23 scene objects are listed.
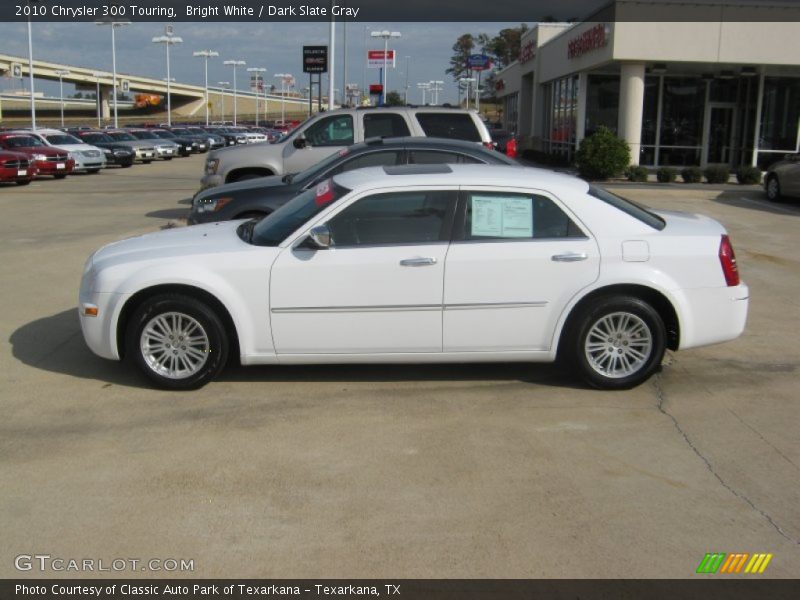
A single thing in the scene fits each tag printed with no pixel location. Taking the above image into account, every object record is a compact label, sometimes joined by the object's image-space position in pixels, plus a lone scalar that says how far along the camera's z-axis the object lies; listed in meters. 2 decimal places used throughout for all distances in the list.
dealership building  28.75
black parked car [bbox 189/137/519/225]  10.21
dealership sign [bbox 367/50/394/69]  58.16
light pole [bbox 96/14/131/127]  69.19
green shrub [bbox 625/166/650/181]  26.91
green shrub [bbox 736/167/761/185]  26.09
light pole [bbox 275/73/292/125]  134.56
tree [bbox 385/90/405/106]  74.56
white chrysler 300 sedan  6.29
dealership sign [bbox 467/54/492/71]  56.18
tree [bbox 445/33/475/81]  109.00
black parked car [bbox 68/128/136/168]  35.94
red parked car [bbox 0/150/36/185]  25.05
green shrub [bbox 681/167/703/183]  26.84
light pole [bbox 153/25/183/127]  76.74
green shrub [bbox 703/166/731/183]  26.52
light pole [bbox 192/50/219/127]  93.60
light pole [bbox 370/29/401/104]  56.73
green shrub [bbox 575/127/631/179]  26.69
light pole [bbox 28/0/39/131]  51.94
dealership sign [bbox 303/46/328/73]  36.59
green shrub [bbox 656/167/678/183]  26.59
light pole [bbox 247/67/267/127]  107.06
